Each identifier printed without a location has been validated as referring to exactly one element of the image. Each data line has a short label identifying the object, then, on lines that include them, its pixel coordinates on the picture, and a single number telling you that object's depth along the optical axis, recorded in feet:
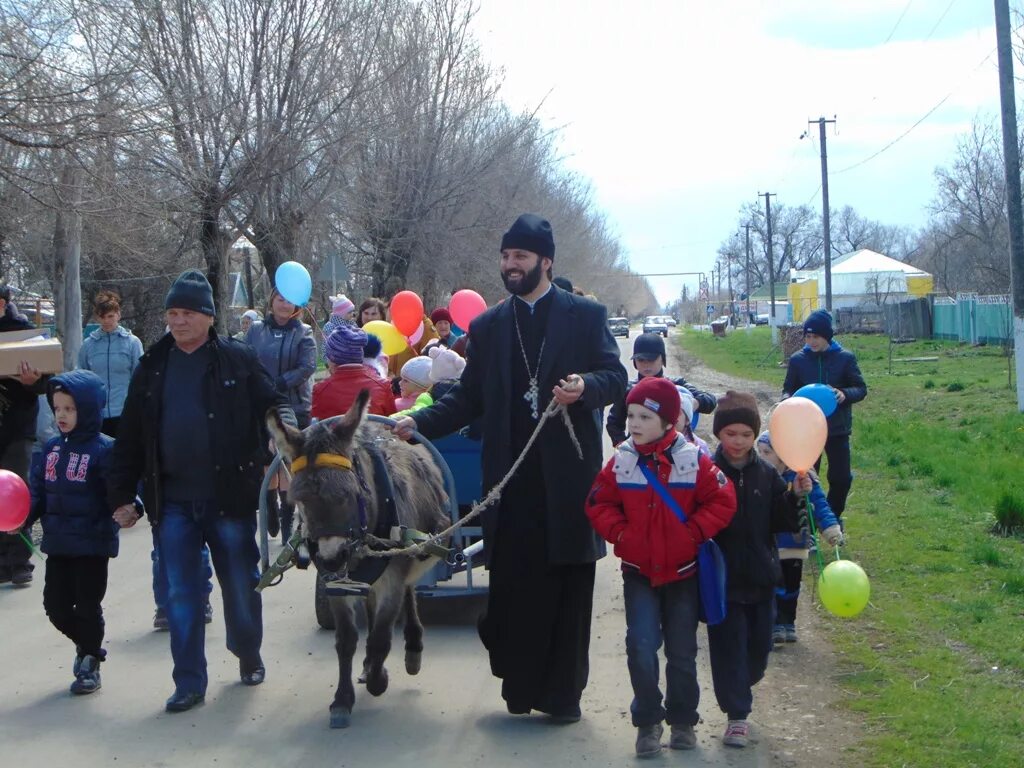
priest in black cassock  18.49
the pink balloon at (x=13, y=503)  20.51
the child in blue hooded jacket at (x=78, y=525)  20.86
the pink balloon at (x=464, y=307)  40.86
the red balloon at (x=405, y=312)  39.26
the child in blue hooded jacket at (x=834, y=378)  29.50
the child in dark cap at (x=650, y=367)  25.20
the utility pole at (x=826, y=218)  146.41
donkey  17.94
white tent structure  195.72
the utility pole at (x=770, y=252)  194.64
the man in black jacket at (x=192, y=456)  19.75
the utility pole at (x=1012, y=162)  62.54
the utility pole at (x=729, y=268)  425.61
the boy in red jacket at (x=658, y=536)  17.03
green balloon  18.52
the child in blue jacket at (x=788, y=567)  22.95
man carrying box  30.09
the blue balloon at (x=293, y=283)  34.17
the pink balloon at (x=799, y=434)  19.86
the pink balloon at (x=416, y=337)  40.11
